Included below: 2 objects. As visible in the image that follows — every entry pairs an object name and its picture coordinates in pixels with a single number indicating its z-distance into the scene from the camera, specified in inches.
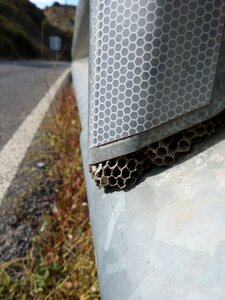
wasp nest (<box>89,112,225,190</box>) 3.9
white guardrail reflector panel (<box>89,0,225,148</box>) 3.5
